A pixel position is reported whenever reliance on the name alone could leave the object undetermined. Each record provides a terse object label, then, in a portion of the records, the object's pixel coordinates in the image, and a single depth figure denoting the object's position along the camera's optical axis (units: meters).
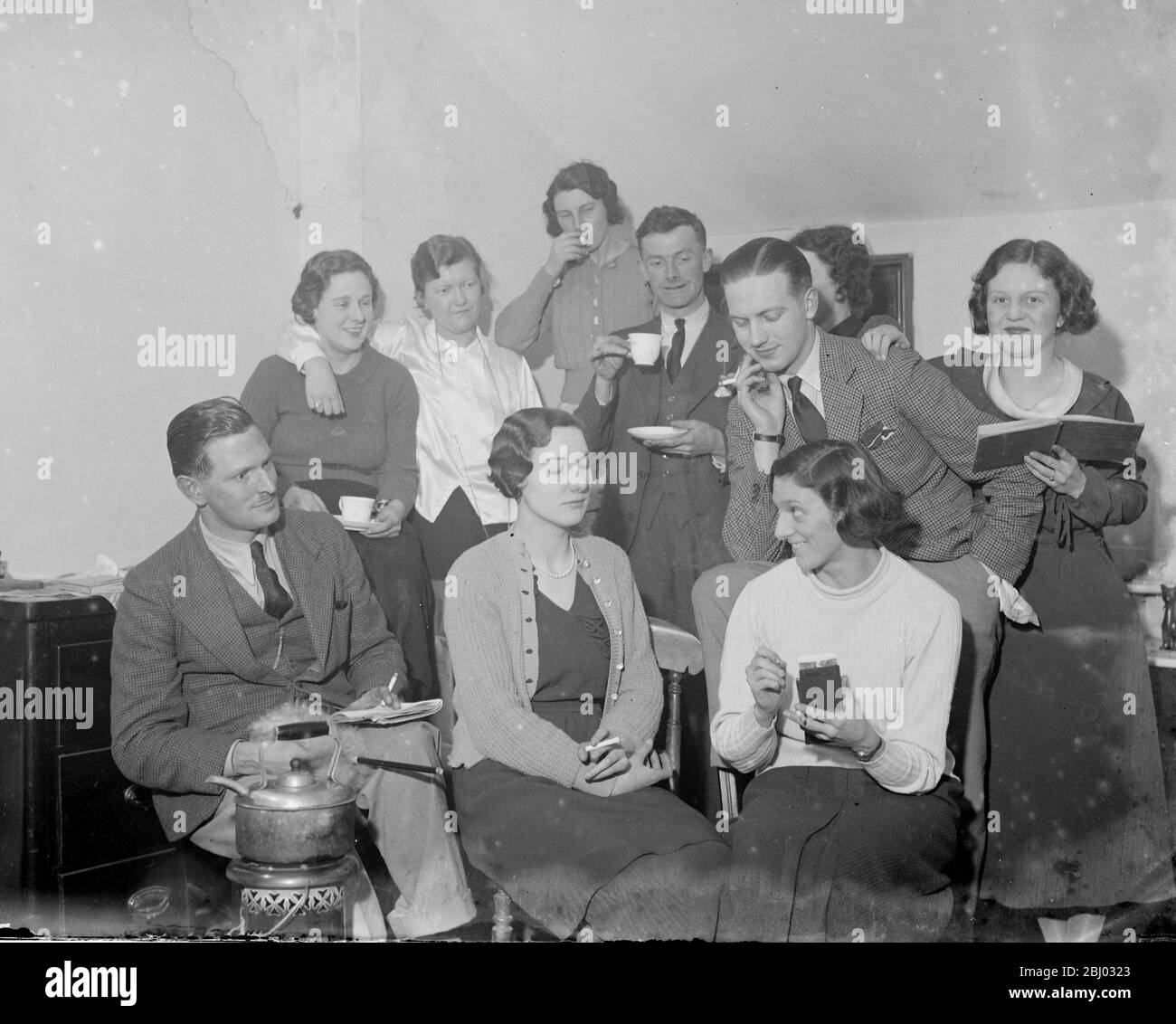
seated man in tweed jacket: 3.17
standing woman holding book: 3.50
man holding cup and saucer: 3.51
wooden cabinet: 3.31
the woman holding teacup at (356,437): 3.53
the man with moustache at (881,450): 3.41
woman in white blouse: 3.54
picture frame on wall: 3.52
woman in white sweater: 3.07
